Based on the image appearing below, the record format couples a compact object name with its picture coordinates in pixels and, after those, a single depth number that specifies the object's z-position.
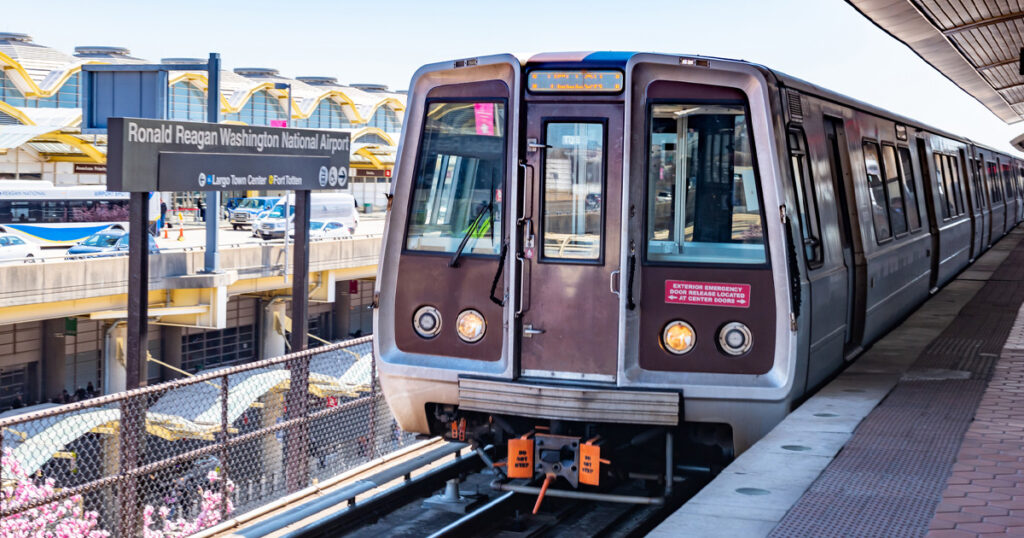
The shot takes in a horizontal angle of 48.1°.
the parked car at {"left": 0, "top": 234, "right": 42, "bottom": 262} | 36.12
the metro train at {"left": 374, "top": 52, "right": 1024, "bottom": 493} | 6.75
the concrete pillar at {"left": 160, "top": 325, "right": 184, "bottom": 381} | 45.34
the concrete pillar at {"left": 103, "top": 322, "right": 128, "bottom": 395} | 38.16
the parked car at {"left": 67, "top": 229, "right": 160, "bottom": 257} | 38.56
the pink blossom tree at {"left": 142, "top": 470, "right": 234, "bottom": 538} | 8.04
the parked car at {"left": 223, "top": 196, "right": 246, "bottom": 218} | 60.15
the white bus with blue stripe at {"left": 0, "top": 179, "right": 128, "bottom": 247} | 44.69
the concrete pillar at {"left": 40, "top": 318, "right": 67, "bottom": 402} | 39.41
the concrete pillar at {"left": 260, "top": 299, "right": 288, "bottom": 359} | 48.59
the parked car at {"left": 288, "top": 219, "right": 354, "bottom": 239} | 48.97
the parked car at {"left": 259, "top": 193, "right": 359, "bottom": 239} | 48.91
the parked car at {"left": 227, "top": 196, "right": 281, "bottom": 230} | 54.25
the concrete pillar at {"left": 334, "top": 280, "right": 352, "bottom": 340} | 55.22
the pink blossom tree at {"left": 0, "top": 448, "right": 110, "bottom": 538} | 8.86
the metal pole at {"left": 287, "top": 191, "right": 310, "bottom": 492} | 8.71
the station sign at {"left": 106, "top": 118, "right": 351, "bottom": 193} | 10.15
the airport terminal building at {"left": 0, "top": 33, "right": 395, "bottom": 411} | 32.16
